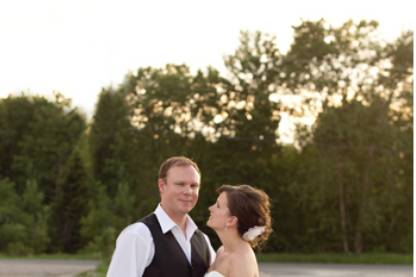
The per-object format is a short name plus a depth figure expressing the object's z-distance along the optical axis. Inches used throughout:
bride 257.8
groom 235.6
